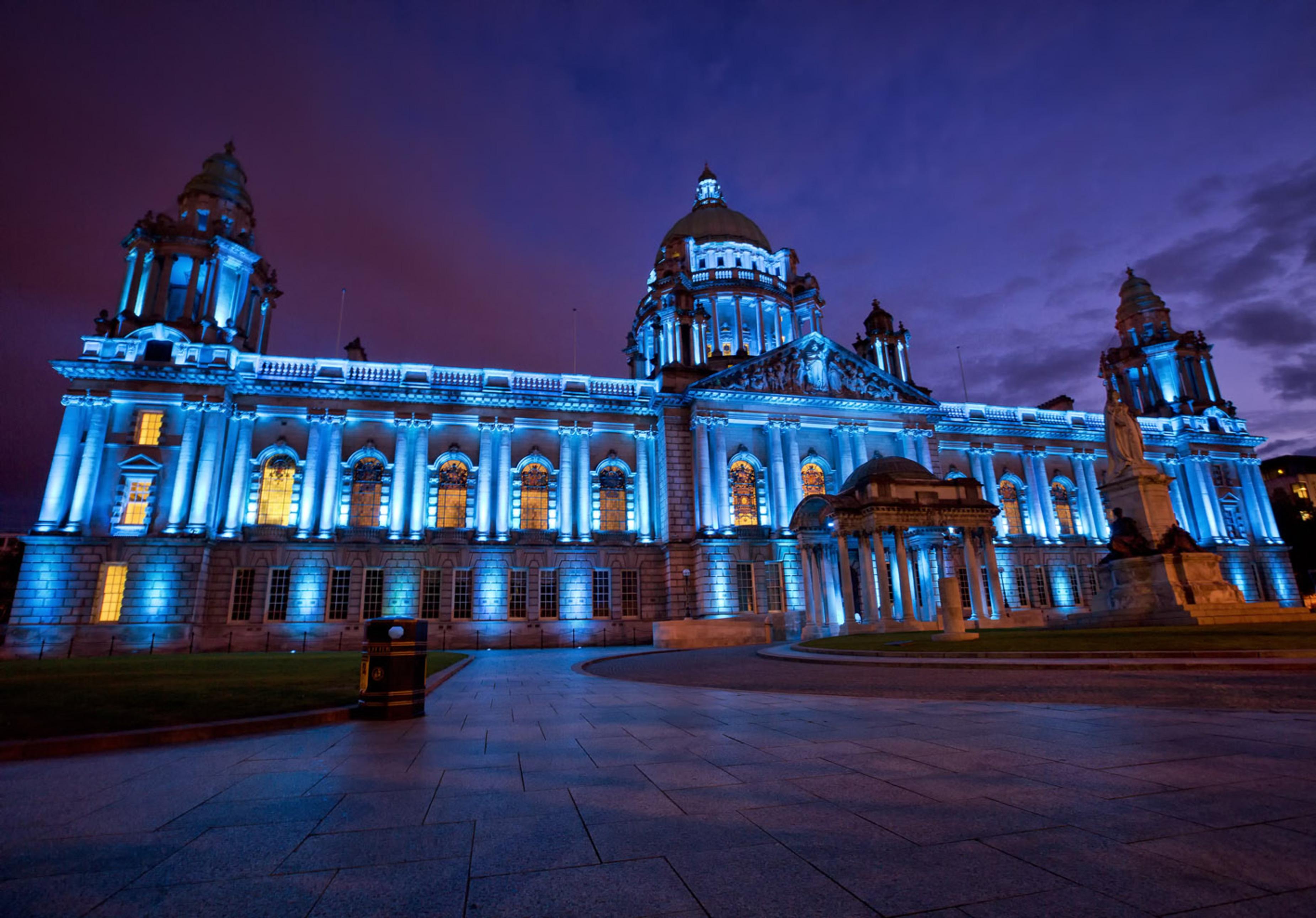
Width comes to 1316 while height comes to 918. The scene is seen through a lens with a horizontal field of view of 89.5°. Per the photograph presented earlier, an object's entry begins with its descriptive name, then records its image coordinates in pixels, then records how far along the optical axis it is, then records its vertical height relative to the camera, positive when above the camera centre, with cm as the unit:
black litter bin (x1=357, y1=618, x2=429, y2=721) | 1017 -59
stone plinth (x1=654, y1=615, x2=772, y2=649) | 3244 -64
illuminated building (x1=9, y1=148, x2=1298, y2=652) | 3453 +875
